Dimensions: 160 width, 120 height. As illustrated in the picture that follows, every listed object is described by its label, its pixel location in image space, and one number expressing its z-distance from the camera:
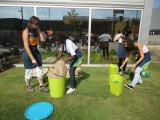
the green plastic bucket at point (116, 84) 3.81
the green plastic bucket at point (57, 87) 3.57
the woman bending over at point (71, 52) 3.54
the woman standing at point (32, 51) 3.40
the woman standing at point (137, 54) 3.96
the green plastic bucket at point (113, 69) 5.03
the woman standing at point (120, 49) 5.46
